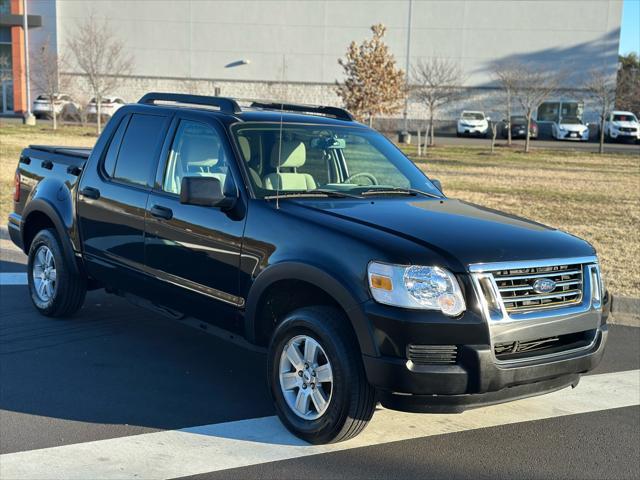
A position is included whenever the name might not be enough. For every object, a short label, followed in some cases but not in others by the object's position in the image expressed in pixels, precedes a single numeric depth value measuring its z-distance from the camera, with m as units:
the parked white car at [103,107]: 41.72
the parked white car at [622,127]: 42.41
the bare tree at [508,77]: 38.75
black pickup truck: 3.76
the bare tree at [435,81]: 37.75
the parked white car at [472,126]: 44.03
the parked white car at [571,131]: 42.97
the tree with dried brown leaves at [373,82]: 28.02
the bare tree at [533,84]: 35.97
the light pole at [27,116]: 38.25
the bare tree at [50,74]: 38.34
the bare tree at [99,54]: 37.03
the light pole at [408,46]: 46.62
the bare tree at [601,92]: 33.50
